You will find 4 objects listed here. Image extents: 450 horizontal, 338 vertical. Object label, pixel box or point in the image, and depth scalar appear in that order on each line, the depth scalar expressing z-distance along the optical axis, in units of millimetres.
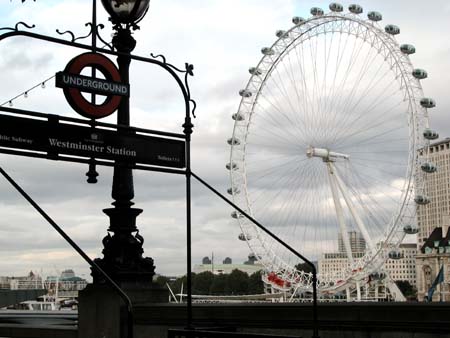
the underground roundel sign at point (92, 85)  5492
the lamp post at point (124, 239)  9852
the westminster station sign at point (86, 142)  5113
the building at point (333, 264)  96162
